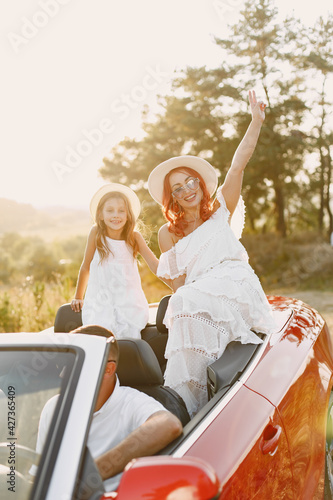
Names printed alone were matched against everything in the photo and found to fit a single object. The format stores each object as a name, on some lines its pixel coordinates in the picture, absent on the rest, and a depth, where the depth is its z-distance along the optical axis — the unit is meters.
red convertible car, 1.38
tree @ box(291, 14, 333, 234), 20.41
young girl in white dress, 4.00
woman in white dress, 2.84
